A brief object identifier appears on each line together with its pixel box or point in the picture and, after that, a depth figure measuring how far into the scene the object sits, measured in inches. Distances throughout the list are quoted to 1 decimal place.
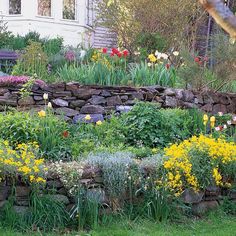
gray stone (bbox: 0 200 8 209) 177.2
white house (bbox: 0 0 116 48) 559.5
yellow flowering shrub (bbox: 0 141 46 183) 176.9
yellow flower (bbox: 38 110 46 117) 231.0
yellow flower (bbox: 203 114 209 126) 256.5
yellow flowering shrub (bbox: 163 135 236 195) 197.0
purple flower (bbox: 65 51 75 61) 376.8
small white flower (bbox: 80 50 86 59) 385.6
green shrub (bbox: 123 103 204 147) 250.4
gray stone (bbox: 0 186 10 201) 178.2
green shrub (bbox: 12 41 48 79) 318.7
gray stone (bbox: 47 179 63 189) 185.6
